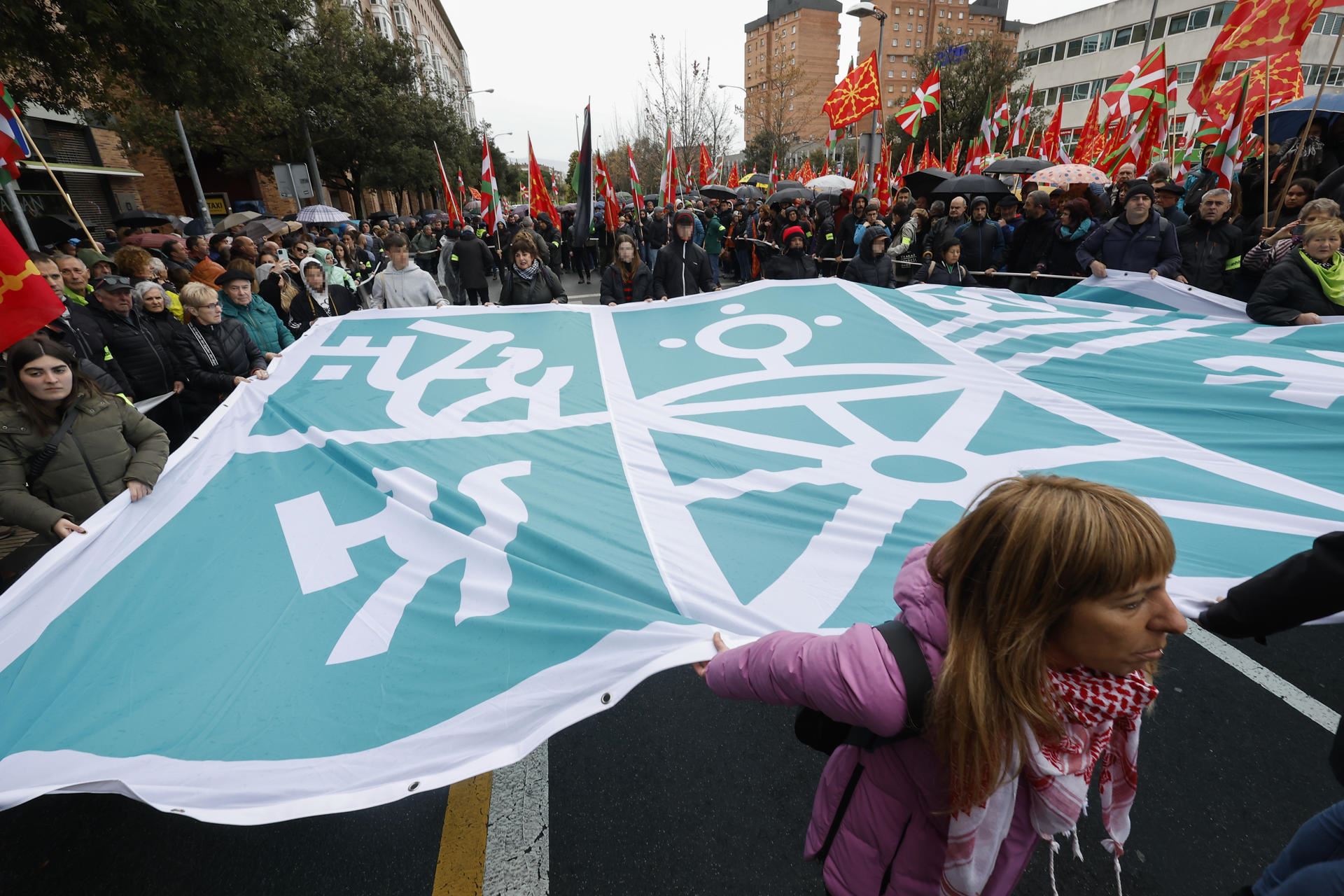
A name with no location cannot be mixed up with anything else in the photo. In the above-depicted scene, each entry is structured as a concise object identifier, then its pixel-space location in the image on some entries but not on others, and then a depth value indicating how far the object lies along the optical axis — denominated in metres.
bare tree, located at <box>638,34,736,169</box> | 27.94
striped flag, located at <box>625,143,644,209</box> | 13.98
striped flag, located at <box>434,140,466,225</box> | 12.21
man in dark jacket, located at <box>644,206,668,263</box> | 14.82
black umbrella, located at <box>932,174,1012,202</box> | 11.05
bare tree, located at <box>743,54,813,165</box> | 37.12
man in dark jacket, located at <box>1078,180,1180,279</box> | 6.13
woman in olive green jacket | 2.98
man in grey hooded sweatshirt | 6.55
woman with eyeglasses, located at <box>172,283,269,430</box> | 4.89
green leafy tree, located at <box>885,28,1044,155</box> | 32.94
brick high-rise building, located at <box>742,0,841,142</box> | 106.50
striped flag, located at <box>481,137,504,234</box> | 11.11
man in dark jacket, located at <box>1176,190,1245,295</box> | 5.91
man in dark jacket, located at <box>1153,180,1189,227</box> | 6.79
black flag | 7.88
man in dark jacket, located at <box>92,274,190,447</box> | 4.95
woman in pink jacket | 1.10
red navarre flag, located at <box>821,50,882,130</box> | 12.55
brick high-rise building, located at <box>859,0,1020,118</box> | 89.25
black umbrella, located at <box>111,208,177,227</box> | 14.45
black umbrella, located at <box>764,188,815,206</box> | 14.58
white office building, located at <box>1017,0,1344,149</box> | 39.00
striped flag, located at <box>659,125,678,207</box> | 11.72
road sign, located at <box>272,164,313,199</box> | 17.22
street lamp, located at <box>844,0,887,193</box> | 14.44
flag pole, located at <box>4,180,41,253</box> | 7.76
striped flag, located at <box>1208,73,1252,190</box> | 7.13
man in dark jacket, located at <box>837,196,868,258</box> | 10.46
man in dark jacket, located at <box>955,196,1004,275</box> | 8.11
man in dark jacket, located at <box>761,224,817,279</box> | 8.02
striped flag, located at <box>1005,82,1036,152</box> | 18.20
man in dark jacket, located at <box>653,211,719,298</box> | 6.69
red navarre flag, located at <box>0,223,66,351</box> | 2.69
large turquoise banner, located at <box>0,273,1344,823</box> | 1.92
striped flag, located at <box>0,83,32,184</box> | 5.52
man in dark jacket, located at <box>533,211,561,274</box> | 15.14
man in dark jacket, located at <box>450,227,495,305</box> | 10.59
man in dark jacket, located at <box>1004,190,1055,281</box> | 7.45
